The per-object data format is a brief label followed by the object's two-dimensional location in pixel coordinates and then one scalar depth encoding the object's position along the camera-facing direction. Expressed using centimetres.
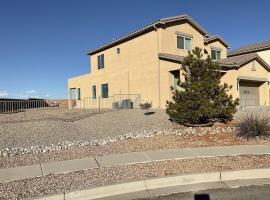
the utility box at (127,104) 1979
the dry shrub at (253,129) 830
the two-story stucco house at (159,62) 1782
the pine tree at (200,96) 948
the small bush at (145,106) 1467
